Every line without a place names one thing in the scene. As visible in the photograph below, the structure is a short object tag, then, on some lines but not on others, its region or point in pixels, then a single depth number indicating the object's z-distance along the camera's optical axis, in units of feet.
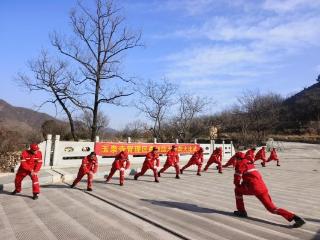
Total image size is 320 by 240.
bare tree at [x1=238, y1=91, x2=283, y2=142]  111.42
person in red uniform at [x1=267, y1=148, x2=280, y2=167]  55.15
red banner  45.56
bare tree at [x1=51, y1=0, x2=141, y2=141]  56.72
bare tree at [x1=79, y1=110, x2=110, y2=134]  95.48
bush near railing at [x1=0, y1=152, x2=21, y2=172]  37.90
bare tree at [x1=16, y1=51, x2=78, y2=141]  56.69
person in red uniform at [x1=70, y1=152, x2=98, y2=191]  27.18
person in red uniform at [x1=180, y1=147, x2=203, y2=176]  40.26
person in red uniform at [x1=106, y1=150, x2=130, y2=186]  30.57
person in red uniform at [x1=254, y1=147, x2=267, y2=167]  53.12
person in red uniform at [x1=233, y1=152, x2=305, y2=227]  16.48
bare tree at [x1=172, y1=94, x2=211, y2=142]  83.14
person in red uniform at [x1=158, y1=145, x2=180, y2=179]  36.30
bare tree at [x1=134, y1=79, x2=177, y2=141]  78.49
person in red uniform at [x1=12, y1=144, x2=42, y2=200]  23.50
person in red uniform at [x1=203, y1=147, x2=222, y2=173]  41.99
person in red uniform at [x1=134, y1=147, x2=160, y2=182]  32.83
